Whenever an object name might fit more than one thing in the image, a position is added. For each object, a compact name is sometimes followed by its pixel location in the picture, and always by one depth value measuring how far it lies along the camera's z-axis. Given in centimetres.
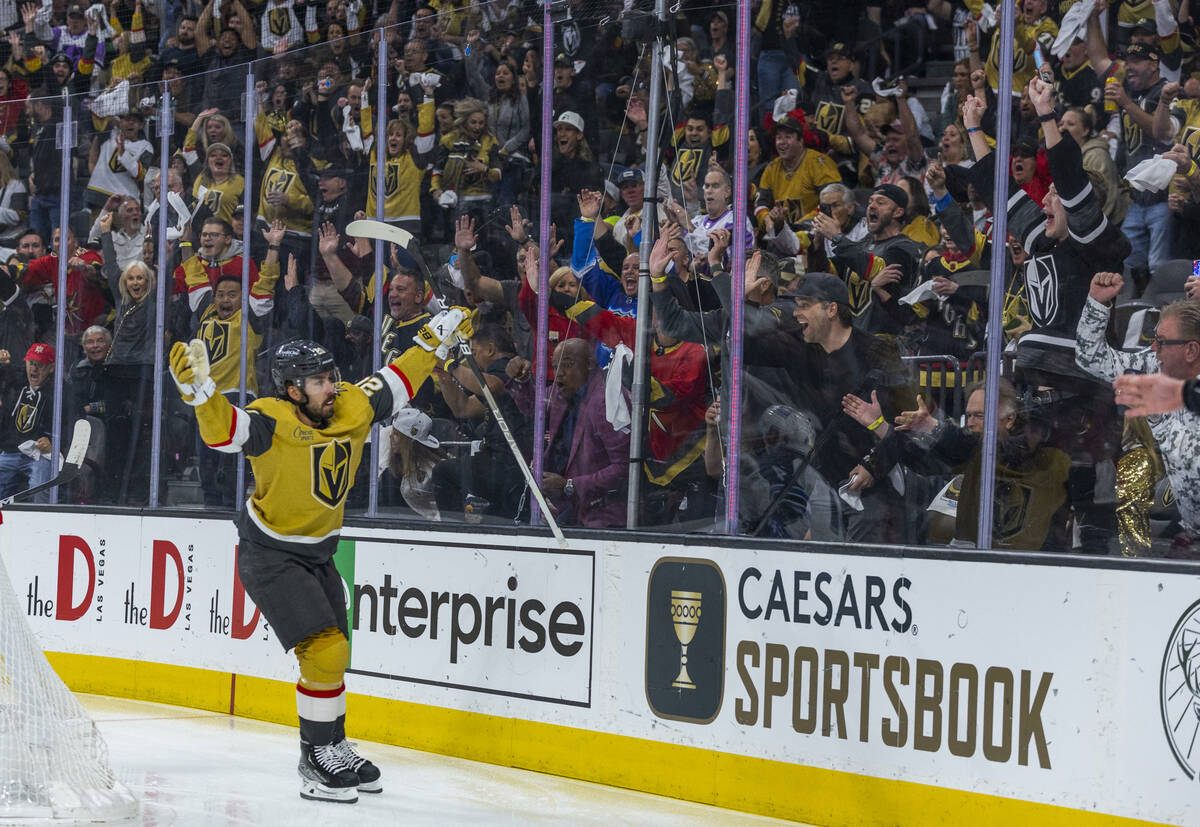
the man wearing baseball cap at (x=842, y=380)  825
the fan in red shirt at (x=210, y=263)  1303
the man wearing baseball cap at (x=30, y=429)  1443
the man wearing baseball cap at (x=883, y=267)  834
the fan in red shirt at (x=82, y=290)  1420
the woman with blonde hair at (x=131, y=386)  1362
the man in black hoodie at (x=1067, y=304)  728
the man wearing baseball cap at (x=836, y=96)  877
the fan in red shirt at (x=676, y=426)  931
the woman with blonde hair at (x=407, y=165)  1126
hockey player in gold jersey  895
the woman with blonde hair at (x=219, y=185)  1304
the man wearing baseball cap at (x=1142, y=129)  732
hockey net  796
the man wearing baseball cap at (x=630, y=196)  976
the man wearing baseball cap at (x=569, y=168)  1012
